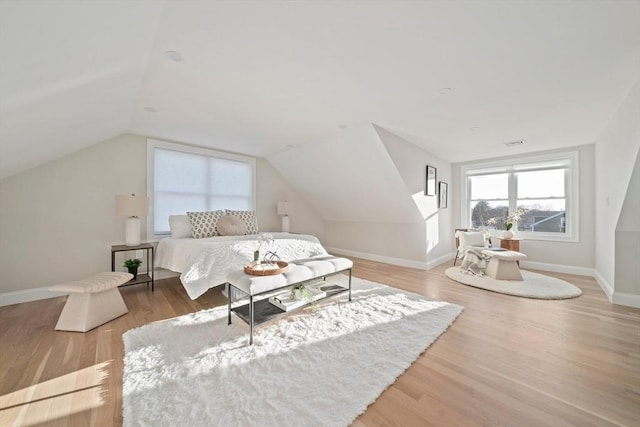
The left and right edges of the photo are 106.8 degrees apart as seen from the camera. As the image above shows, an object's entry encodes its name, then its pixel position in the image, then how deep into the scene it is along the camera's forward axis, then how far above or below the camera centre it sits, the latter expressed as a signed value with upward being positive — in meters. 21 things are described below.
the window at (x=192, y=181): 3.80 +0.58
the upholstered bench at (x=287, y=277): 1.93 -0.58
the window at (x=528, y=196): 4.27 +0.37
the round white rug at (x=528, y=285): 3.04 -1.01
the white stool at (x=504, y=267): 3.61 -0.81
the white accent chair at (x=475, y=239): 4.34 -0.47
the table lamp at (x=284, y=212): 5.12 +0.04
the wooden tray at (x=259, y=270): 2.08 -0.50
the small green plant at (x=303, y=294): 2.32 -0.80
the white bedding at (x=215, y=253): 2.52 -0.49
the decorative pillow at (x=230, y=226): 3.72 -0.20
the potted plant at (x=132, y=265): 3.18 -0.69
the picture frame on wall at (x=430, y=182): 4.48 +0.61
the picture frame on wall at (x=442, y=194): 4.96 +0.42
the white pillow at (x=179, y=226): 3.59 -0.19
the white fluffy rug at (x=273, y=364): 1.25 -1.04
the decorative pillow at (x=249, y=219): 4.04 -0.09
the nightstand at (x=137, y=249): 2.92 -0.47
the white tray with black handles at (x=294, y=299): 2.19 -0.83
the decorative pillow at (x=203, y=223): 3.60 -0.15
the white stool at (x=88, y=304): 2.10 -0.84
